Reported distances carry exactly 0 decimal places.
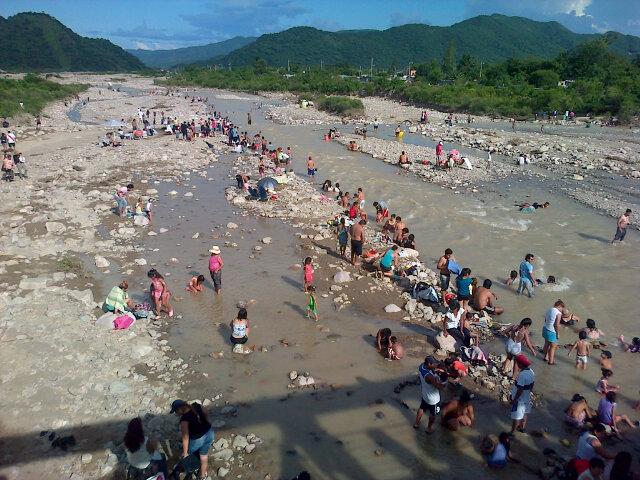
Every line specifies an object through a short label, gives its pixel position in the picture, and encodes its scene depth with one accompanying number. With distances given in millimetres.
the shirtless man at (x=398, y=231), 14359
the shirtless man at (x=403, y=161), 26609
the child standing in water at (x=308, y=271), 11084
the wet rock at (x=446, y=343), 9406
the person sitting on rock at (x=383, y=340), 9094
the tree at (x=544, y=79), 67750
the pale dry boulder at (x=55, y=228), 14641
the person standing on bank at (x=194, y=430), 5848
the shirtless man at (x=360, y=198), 16891
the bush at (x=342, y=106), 53066
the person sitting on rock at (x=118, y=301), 9758
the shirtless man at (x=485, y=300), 10844
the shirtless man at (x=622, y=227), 15227
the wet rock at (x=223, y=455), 6414
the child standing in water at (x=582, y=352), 8898
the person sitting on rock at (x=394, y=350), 8867
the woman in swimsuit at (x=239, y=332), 8945
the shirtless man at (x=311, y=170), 23797
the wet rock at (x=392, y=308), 10836
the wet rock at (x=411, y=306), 10789
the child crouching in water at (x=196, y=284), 11312
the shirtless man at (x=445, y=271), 11523
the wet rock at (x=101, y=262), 12578
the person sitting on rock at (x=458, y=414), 7109
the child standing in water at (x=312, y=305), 10027
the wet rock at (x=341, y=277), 12234
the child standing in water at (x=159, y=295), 10023
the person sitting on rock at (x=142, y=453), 5711
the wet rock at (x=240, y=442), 6645
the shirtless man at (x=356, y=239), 12711
